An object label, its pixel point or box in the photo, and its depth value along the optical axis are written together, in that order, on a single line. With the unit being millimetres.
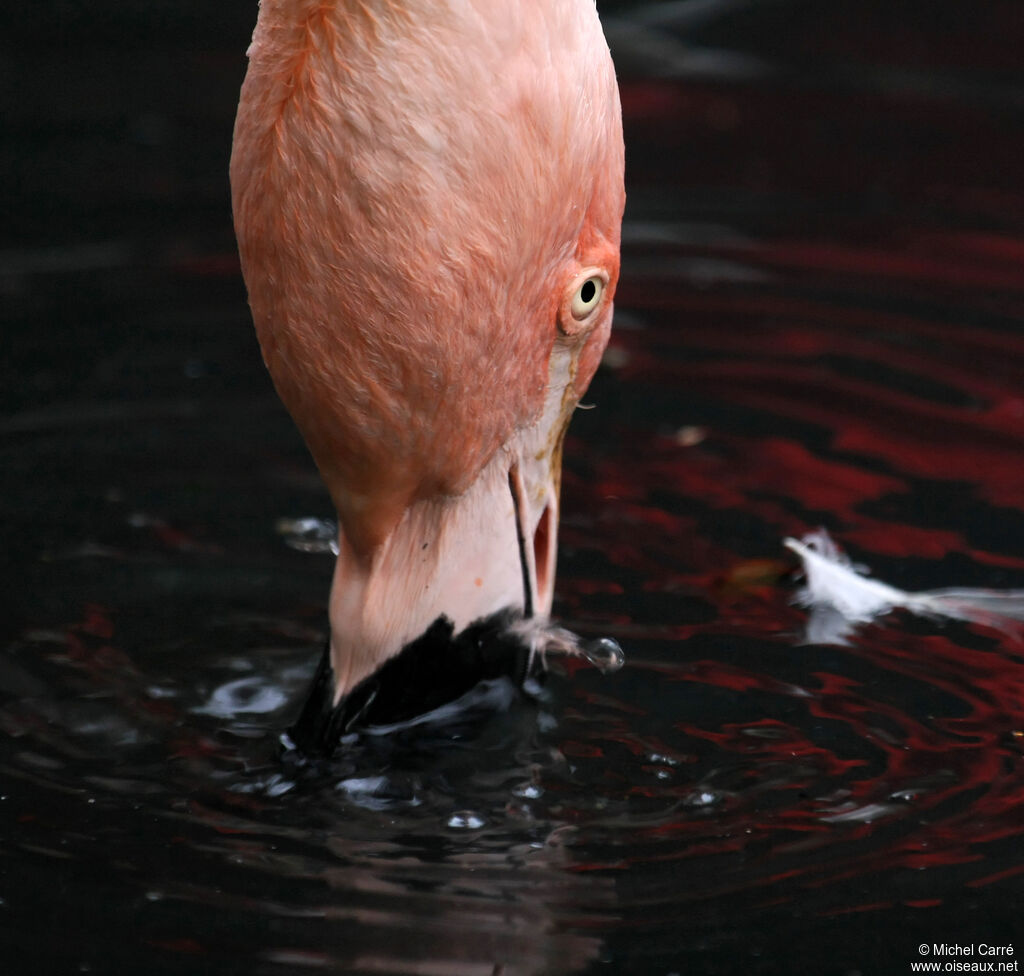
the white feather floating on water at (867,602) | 6453
